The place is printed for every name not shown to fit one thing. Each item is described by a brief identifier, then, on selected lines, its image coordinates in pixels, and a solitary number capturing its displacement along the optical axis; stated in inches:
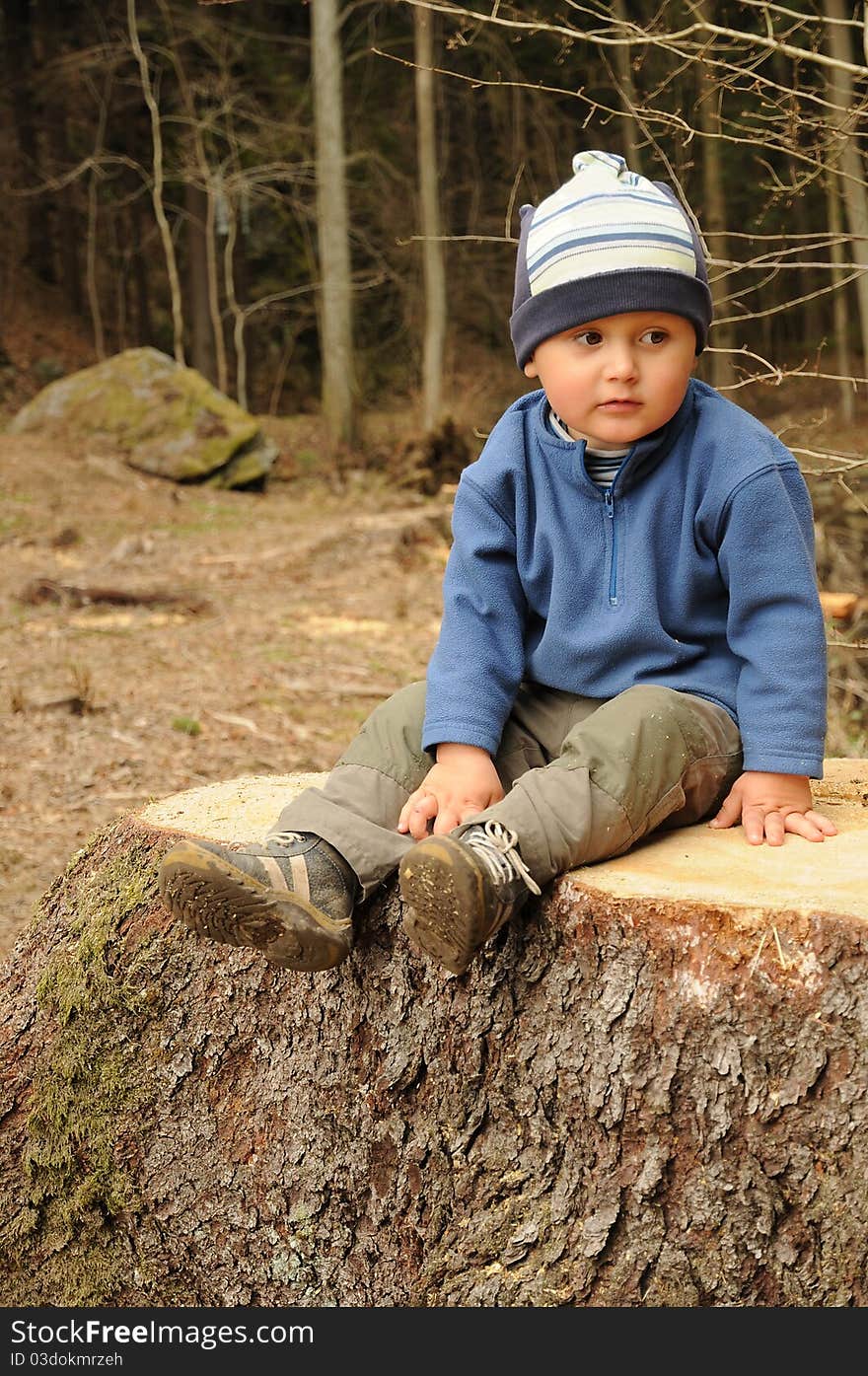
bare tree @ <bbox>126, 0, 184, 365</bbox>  589.9
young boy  84.7
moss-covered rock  523.2
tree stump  76.5
